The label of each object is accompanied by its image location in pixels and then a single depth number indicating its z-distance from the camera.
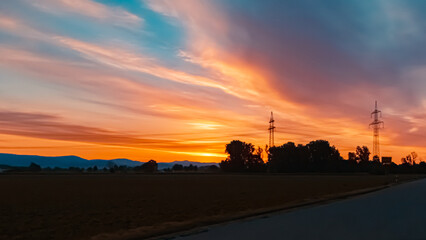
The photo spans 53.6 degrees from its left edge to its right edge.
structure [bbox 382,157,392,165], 73.71
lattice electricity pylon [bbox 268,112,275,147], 117.06
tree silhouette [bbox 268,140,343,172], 157.62
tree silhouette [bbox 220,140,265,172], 172.88
